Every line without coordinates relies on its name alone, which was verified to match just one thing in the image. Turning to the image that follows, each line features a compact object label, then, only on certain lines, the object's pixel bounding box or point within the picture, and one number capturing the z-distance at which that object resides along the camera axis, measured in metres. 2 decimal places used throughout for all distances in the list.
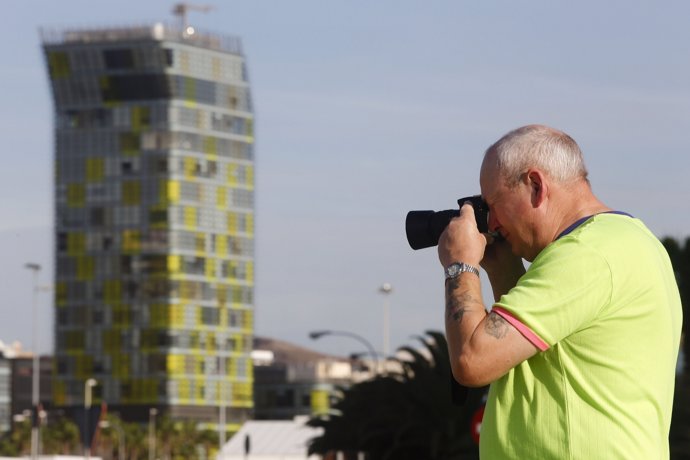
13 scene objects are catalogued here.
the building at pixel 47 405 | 175.62
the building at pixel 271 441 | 82.62
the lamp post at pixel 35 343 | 96.62
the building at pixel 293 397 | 197.38
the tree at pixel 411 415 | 32.22
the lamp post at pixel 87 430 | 48.48
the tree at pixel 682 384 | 26.02
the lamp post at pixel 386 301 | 106.03
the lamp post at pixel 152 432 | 154.11
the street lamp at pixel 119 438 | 149.38
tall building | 167.25
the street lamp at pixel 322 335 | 83.19
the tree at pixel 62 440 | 148.50
